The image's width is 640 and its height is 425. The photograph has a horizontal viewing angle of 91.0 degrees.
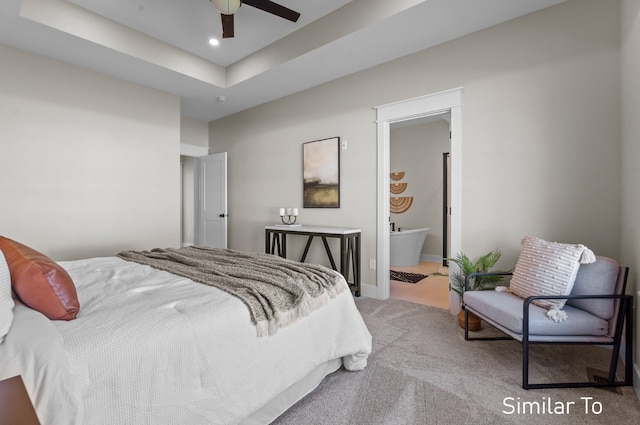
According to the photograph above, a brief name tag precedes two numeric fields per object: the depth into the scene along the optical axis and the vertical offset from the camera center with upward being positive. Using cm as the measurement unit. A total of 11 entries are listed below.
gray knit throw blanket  149 -40
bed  93 -54
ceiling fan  234 +153
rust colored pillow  116 -30
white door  519 +14
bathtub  546 -70
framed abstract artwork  396 +46
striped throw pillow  194 -40
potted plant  263 -59
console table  349 -40
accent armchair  179 -65
